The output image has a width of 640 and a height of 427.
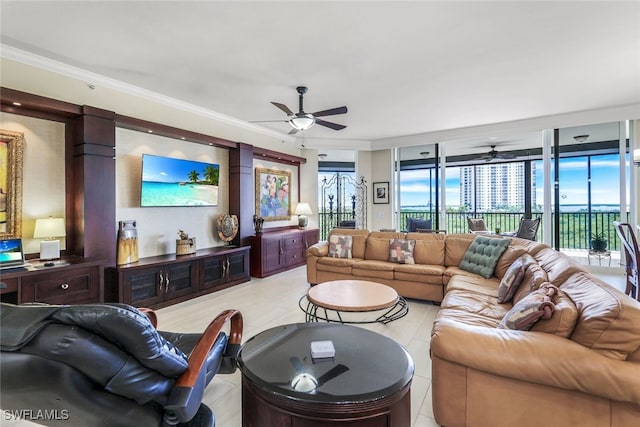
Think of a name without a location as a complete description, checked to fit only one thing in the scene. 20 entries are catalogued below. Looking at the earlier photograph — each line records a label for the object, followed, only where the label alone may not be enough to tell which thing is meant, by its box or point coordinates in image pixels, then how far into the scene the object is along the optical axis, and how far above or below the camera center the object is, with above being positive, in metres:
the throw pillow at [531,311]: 1.63 -0.58
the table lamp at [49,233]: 2.83 -0.20
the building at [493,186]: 7.35 +0.65
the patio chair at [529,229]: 5.73 -0.36
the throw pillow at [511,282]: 2.53 -0.63
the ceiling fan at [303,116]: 3.45 +1.17
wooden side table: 1.21 -0.78
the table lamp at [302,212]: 6.16 +0.00
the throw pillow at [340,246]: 4.54 -0.54
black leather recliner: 0.98 -0.56
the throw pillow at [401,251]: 4.13 -0.57
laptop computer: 2.58 -0.36
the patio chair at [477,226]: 6.41 -0.33
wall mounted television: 3.89 +0.44
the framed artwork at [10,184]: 2.81 +0.29
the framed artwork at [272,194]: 5.74 +0.36
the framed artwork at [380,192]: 7.22 +0.48
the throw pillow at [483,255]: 3.39 -0.54
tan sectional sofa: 1.37 -0.77
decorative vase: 3.49 -0.36
